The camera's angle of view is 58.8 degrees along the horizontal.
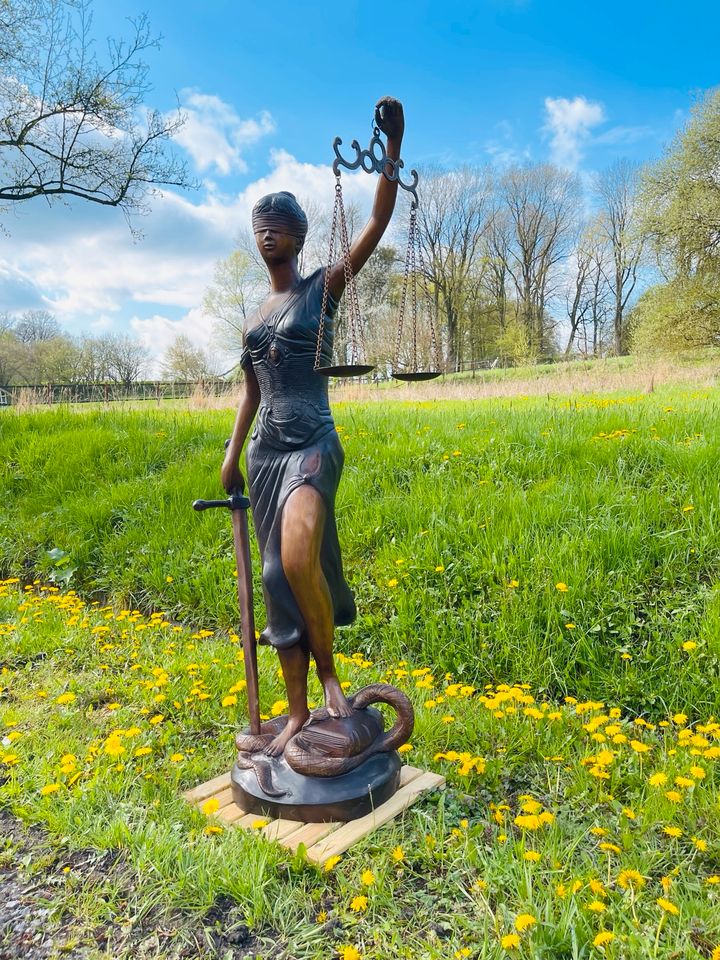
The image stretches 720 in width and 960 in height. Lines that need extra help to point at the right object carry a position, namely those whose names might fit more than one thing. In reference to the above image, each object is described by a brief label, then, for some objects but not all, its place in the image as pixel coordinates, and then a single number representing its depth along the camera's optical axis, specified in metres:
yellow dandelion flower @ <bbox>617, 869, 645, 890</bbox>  2.07
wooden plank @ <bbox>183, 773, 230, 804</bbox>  2.88
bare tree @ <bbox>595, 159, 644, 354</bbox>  34.12
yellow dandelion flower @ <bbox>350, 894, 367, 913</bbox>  2.07
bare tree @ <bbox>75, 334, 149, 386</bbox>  42.88
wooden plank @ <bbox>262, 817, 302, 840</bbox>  2.51
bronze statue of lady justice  2.59
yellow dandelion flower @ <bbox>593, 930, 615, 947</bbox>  1.82
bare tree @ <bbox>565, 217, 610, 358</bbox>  35.62
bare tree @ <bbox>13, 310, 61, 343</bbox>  45.72
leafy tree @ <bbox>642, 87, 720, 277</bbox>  18.83
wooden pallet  2.43
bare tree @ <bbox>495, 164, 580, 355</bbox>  36.22
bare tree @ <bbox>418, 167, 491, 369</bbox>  29.77
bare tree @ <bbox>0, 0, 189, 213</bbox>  10.68
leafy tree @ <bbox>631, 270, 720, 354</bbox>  19.38
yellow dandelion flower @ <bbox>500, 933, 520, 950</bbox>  1.86
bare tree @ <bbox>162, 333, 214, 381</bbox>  34.63
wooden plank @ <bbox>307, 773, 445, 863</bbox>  2.39
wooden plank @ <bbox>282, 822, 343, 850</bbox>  2.46
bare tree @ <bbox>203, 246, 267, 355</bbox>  31.69
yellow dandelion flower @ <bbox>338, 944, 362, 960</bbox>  1.91
